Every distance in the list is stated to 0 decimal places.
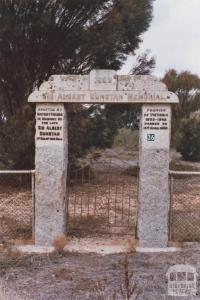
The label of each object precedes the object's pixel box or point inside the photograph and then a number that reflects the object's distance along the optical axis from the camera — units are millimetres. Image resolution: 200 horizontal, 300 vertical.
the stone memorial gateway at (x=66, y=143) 7277
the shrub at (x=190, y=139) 21078
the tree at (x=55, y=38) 12531
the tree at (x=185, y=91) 26484
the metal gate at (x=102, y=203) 8688
